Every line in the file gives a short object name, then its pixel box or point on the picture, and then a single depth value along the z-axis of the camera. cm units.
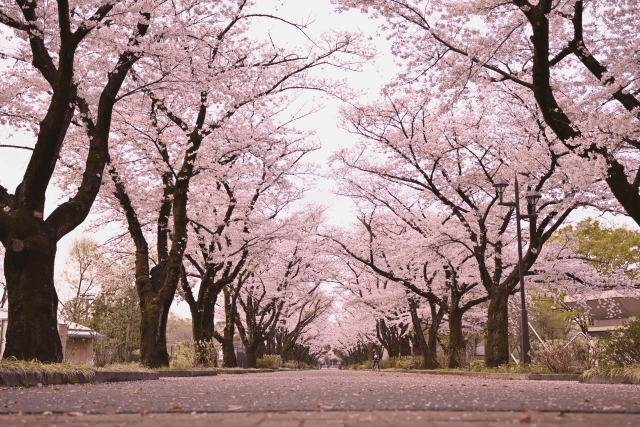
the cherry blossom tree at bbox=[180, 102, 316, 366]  2375
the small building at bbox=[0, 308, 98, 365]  2459
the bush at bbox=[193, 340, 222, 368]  2117
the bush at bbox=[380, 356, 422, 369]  3059
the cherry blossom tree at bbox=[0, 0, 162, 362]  977
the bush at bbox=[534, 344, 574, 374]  1523
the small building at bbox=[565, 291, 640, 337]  3500
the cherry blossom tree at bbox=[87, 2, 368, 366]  1591
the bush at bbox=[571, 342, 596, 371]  1488
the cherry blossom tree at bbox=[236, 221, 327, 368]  3425
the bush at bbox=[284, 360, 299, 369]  5000
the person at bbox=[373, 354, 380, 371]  4275
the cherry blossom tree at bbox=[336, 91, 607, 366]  1933
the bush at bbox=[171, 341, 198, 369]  1939
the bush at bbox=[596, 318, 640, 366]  1309
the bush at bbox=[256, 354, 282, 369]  3806
